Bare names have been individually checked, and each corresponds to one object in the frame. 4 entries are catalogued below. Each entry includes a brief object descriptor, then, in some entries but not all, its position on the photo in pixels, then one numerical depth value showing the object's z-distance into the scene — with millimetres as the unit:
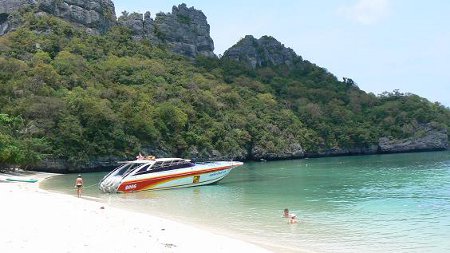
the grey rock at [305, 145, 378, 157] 81000
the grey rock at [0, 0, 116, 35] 72250
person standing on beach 22623
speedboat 25531
